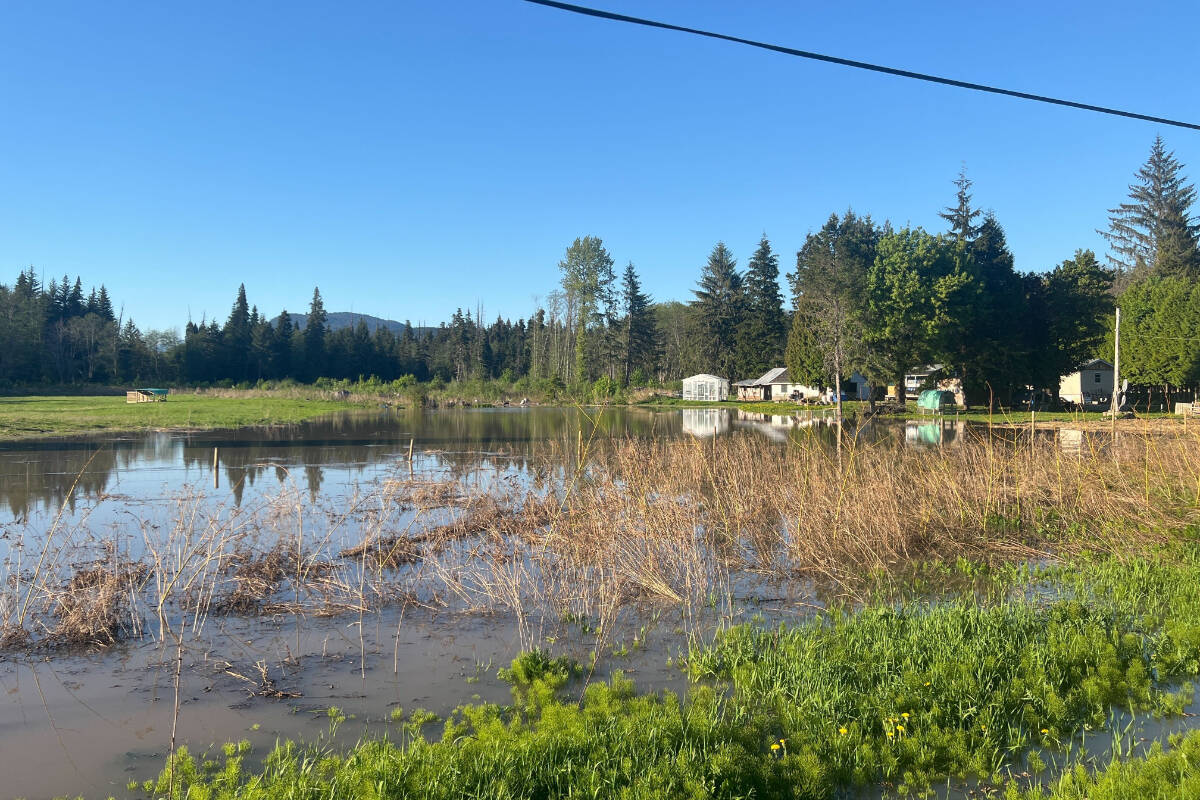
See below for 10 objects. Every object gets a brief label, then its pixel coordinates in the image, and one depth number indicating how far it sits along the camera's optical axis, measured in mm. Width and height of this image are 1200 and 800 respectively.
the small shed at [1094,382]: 58000
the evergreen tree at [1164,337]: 46688
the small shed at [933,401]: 48562
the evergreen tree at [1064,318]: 49688
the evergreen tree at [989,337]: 48688
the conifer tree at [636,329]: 85188
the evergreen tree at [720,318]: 81812
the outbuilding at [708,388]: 76562
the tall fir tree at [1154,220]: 82312
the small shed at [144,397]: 55062
